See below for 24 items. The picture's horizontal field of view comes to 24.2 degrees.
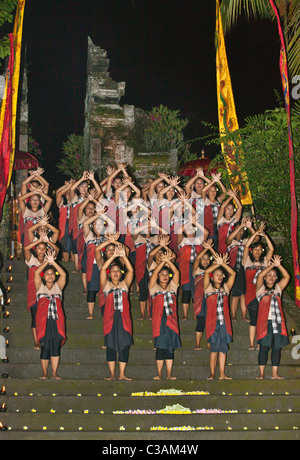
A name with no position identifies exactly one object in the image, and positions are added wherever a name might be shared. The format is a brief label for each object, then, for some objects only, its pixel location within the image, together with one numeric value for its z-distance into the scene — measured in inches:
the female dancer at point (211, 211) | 482.0
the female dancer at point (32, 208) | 453.7
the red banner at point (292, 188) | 367.2
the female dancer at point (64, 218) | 486.9
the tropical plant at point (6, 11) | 512.4
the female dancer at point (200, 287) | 398.9
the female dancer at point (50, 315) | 371.9
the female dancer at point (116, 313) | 372.8
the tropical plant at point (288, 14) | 431.5
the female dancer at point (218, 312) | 378.3
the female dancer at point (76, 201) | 470.9
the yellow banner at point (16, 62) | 436.8
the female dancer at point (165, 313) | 375.9
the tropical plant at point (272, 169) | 459.5
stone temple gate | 674.8
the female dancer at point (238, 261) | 429.7
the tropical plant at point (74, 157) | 741.3
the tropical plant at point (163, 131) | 697.6
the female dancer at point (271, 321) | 380.5
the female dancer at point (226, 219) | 466.6
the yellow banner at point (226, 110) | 484.7
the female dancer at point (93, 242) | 418.3
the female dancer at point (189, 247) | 426.9
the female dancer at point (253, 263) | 408.8
